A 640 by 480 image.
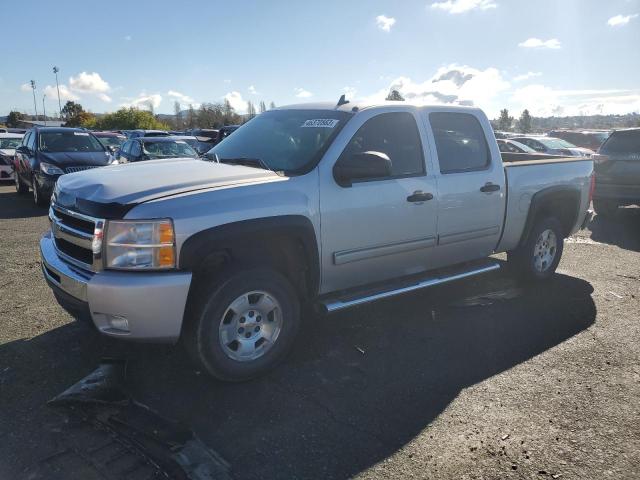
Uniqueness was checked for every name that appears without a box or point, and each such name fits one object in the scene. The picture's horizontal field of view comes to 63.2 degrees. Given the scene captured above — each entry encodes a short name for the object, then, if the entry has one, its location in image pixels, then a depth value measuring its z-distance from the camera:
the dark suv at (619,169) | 9.73
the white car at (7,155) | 15.66
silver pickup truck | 3.22
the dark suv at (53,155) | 10.81
